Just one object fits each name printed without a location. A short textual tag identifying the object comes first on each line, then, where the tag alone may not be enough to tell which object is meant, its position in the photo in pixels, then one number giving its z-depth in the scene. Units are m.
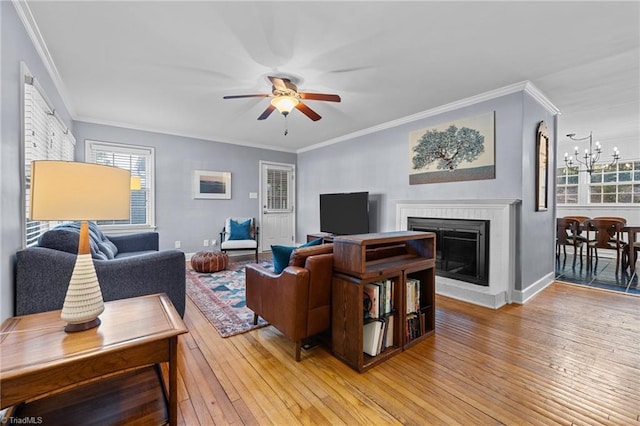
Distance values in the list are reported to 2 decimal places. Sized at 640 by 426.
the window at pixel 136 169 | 4.69
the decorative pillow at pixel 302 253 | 2.09
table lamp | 1.23
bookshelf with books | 1.92
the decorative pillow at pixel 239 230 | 5.30
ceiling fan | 2.80
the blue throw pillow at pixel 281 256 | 2.21
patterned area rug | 2.63
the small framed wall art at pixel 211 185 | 5.51
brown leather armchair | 1.98
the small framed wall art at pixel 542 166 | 3.44
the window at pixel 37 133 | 2.08
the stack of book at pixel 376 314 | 2.02
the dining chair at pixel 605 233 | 4.45
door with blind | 6.39
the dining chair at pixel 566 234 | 4.80
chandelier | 5.47
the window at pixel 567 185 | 6.46
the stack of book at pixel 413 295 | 2.28
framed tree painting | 3.46
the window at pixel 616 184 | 5.64
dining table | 4.15
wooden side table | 1.04
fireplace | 3.17
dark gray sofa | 1.81
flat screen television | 4.91
